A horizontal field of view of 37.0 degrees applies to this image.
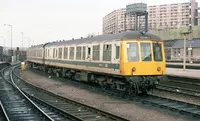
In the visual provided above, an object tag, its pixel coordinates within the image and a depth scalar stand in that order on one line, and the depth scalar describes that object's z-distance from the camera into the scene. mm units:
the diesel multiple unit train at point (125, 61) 14523
